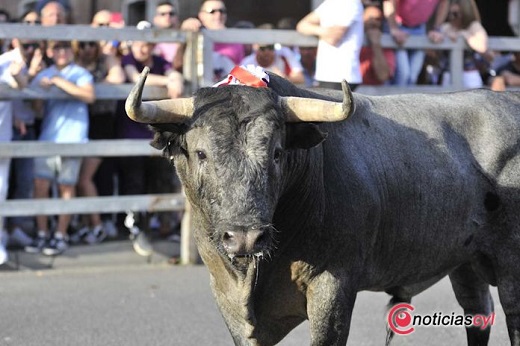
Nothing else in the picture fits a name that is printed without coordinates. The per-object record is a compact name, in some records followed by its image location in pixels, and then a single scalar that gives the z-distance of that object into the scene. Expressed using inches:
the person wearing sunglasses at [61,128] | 690.2
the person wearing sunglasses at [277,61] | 735.1
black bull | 343.6
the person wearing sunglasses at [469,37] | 798.5
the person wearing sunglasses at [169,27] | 736.3
